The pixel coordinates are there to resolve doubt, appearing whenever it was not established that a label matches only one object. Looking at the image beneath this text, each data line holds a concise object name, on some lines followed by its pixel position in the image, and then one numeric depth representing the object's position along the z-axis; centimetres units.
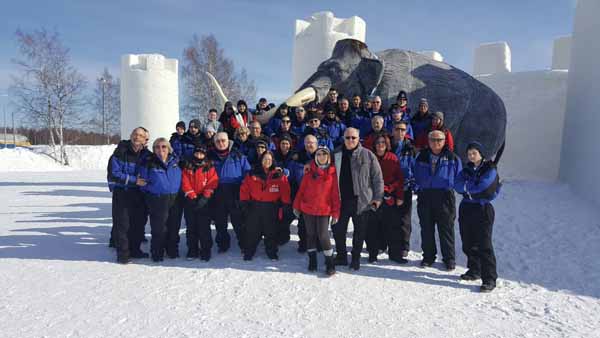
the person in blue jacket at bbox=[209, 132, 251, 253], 488
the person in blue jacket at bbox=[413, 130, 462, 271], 436
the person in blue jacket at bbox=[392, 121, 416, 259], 472
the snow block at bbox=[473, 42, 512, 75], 1588
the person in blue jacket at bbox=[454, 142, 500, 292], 388
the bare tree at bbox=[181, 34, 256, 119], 2227
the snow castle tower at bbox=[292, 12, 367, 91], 1644
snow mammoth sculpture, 703
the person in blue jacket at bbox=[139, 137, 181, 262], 452
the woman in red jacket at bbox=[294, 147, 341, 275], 421
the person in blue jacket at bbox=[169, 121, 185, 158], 627
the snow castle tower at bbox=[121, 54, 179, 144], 1922
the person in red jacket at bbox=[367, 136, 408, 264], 459
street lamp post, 2931
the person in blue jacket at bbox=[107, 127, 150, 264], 446
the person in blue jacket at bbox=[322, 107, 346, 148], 565
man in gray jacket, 423
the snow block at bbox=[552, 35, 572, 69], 1411
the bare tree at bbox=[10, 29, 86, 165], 2061
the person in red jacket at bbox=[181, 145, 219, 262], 470
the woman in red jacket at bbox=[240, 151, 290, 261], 466
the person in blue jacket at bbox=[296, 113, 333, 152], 524
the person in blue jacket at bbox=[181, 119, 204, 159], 583
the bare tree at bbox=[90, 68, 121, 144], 2939
